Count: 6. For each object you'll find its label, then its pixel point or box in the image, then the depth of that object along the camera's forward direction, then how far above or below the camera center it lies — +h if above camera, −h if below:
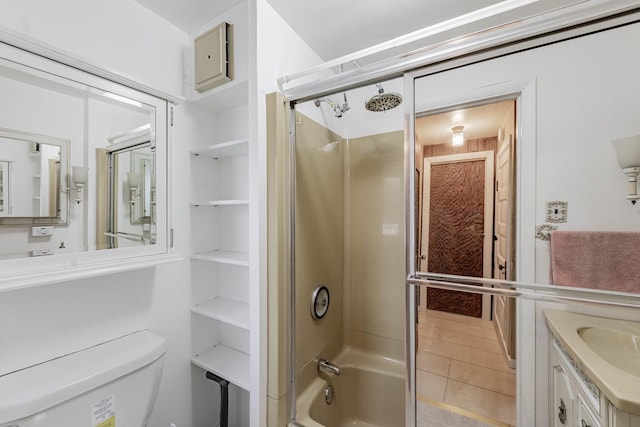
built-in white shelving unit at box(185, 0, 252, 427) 1.28 -0.09
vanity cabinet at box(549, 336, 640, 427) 0.72 -0.64
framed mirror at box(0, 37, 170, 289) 0.86 +0.17
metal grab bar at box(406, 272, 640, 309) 0.85 -0.30
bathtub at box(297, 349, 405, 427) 1.53 -1.19
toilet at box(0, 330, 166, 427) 0.79 -0.61
